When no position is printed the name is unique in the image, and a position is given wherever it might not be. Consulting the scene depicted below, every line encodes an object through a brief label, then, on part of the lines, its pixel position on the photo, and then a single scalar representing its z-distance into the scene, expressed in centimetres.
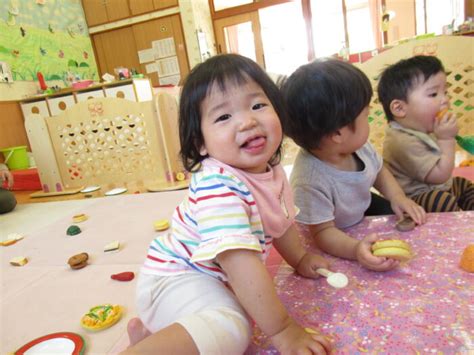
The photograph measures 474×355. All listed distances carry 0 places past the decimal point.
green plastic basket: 260
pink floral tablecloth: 41
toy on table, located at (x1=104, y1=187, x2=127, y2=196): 159
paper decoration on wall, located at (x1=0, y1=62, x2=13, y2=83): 277
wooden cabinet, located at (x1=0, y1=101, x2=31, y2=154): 275
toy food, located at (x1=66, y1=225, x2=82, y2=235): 108
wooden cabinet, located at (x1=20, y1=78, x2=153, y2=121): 262
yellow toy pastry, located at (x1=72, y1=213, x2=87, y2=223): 121
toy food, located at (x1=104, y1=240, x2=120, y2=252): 90
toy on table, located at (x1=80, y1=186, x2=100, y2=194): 174
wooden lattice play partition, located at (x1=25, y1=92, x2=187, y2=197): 167
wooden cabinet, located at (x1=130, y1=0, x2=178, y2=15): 397
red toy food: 74
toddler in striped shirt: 41
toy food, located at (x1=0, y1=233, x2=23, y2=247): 108
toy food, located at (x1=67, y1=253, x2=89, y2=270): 82
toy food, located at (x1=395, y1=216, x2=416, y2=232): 69
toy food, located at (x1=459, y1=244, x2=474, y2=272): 52
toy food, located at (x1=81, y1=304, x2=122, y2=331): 58
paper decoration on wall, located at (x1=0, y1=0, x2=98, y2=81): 293
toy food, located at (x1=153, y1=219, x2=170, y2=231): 98
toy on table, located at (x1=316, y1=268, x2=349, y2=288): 53
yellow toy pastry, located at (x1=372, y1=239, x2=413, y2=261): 52
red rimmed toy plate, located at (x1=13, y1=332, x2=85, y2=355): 53
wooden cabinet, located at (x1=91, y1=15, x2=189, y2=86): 407
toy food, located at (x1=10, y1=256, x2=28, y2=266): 90
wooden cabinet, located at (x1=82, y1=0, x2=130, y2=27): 412
